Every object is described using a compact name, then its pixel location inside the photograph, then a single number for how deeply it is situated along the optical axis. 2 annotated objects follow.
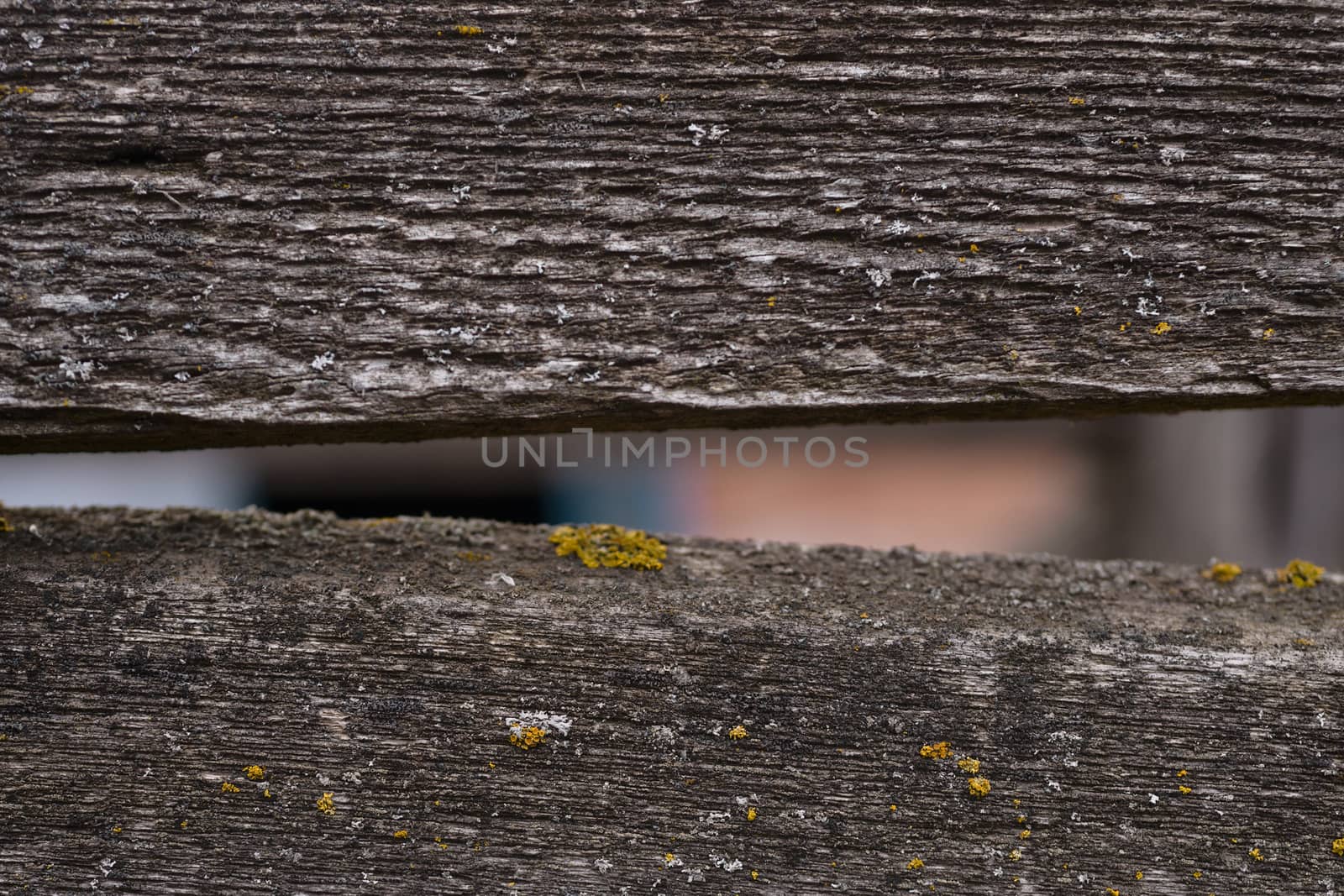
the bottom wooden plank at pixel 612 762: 0.74
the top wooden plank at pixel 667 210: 0.73
